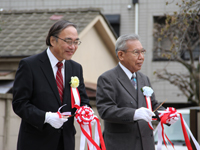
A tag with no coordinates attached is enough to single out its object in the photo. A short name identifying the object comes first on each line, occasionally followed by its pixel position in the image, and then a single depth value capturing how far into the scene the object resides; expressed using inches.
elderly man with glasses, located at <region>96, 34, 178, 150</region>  287.0
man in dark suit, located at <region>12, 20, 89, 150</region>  249.6
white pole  1211.2
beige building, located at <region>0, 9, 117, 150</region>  562.3
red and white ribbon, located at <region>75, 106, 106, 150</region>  262.4
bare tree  473.1
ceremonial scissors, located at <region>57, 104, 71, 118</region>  244.7
